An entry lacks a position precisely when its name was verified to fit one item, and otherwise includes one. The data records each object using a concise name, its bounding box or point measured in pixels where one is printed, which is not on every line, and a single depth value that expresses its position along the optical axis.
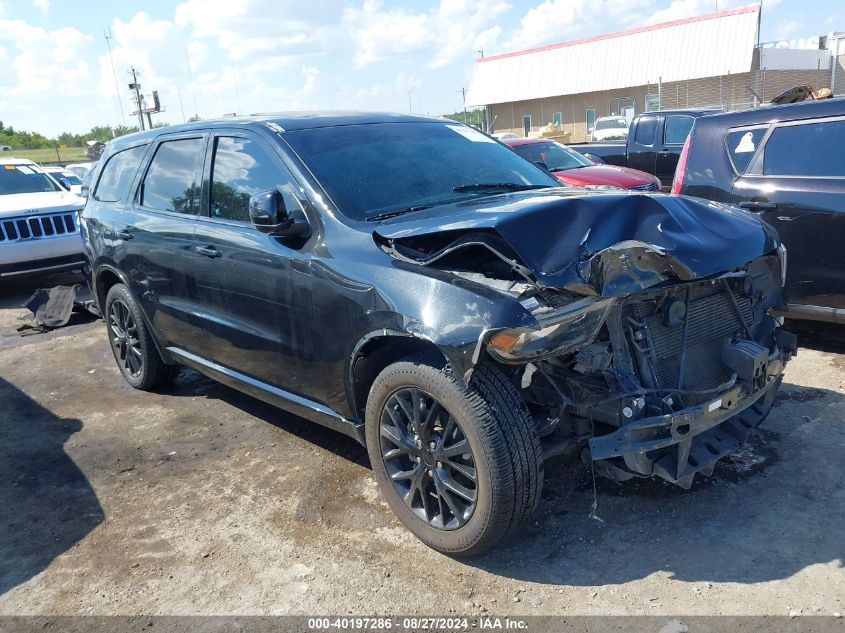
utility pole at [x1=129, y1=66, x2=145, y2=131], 36.38
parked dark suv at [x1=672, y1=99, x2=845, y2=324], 4.87
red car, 9.48
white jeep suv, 9.06
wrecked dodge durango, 2.76
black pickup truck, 11.63
